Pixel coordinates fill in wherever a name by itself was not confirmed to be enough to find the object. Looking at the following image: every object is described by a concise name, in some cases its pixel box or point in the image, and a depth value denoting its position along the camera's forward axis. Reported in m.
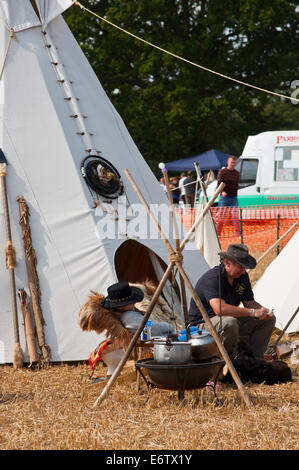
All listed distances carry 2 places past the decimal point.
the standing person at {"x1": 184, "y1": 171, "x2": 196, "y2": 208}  39.53
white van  35.44
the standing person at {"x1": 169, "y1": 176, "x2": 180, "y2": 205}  43.50
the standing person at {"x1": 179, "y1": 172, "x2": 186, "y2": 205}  39.91
